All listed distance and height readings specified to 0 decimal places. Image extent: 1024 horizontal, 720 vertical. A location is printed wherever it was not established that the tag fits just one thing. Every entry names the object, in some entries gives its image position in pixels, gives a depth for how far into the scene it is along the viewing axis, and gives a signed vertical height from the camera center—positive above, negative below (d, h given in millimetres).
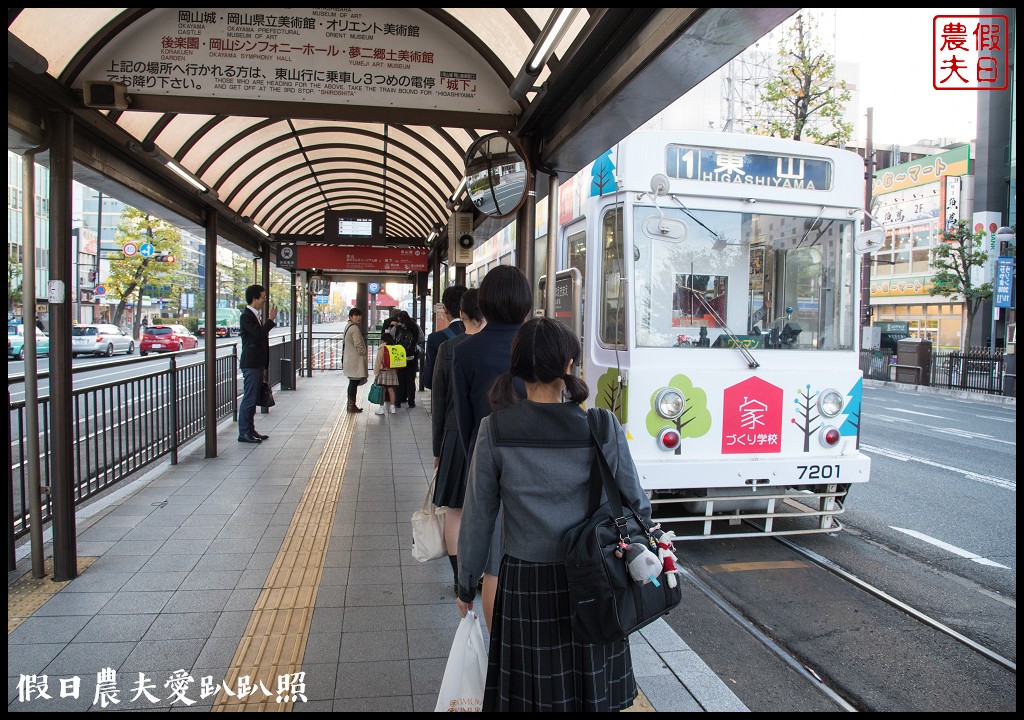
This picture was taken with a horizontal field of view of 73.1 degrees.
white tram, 4781 +156
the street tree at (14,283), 29062 +2343
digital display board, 11555 +1823
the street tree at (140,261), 32750 +3539
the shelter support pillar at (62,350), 3900 -95
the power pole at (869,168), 19258 +4766
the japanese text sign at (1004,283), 19812 +1580
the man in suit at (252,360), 8406 -317
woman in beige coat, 11758 -368
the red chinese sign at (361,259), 11867 +1336
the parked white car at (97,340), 28719 -271
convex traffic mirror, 4383 +1049
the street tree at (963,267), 21422 +2235
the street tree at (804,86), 14758 +5532
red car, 31359 -292
